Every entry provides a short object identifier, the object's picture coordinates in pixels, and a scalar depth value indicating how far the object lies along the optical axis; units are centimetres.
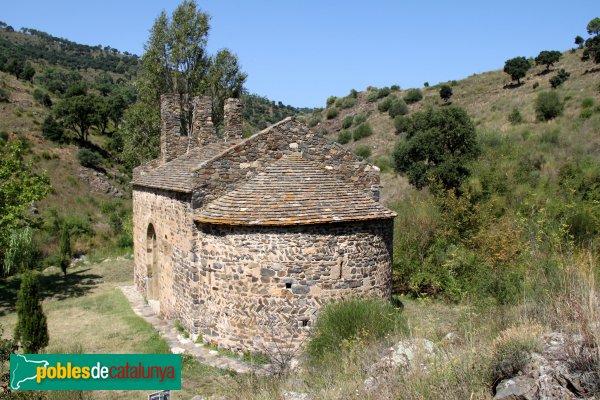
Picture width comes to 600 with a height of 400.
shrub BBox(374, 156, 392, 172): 3509
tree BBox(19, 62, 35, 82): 5547
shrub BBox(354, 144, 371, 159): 4075
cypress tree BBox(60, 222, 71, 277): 2100
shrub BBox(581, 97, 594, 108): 3027
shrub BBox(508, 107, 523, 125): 3381
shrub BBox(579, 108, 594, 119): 2875
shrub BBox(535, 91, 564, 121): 3180
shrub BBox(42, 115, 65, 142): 4103
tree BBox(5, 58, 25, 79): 5478
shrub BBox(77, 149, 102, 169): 3997
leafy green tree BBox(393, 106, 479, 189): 2548
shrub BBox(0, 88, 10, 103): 4328
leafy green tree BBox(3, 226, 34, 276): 2017
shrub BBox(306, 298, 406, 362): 812
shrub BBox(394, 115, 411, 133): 4119
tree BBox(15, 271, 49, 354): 1030
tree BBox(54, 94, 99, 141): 4356
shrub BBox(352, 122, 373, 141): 4622
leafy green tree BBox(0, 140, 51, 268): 1572
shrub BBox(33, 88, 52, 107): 4753
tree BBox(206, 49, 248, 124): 2652
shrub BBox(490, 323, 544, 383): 464
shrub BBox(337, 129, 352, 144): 4719
